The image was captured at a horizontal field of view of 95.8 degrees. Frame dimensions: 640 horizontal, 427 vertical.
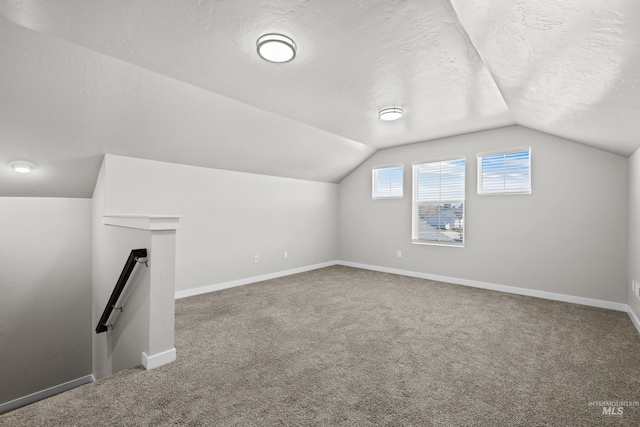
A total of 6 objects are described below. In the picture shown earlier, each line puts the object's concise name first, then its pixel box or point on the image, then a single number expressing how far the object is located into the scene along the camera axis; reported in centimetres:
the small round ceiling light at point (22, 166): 305
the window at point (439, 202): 486
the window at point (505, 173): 419
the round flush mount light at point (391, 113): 354
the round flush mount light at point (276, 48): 211
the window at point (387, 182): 560
